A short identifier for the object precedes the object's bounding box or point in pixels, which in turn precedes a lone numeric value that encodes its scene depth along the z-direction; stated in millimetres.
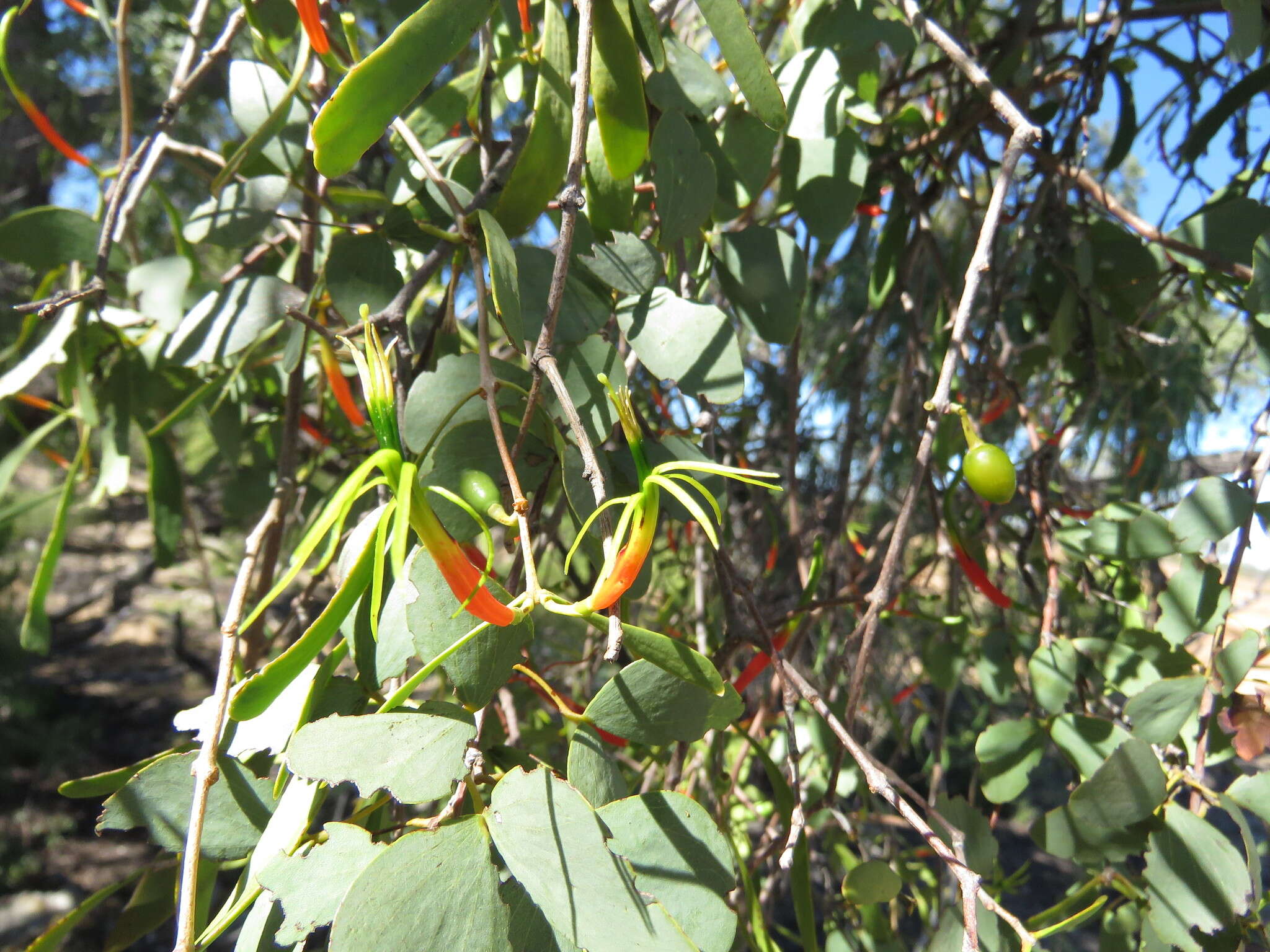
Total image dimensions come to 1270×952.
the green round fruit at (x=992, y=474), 330
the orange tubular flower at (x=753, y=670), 459
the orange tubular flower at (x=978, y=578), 499
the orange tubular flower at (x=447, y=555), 194
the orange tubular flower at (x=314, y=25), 316
